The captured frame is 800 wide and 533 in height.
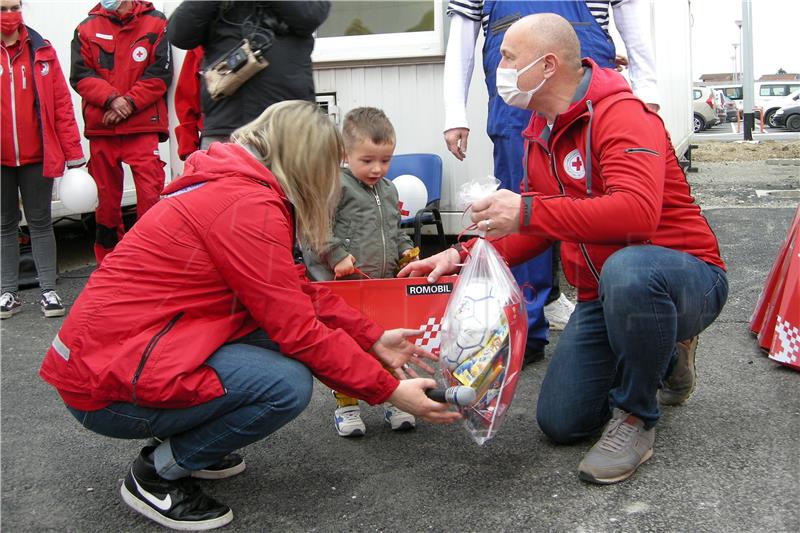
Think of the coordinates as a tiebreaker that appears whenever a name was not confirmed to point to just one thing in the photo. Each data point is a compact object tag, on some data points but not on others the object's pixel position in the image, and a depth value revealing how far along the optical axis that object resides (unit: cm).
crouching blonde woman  216
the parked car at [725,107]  3548
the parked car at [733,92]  4216
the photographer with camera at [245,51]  337
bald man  241
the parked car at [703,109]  3123
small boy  318
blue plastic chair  539
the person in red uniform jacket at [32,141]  496
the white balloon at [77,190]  532
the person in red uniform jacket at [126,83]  540
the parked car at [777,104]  3163
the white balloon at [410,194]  473
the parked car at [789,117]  3028
